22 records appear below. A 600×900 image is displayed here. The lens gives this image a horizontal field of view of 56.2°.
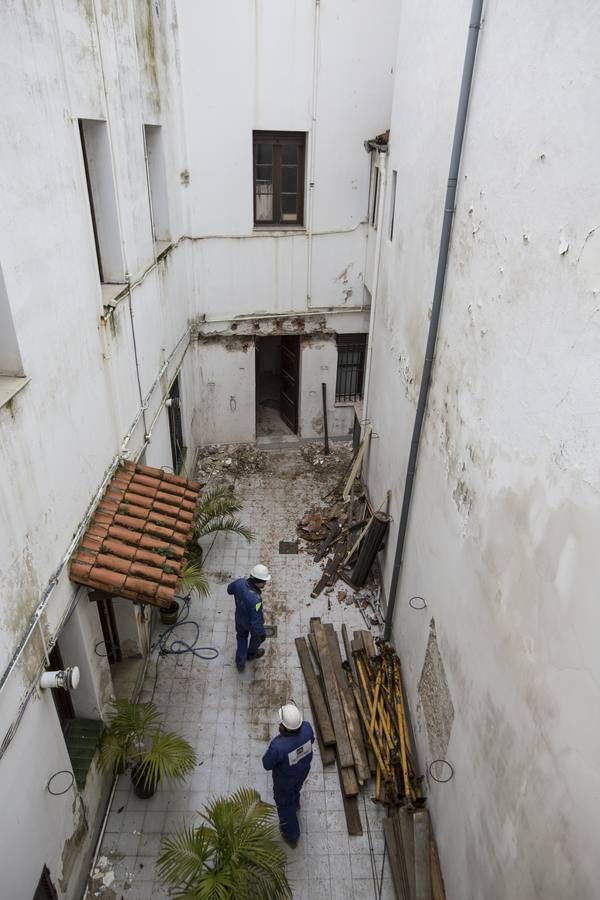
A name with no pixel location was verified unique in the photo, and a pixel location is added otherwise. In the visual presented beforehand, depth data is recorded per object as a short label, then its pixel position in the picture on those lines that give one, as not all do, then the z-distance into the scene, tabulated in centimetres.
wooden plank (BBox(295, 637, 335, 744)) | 646
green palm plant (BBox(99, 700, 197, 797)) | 537
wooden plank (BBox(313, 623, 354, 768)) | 623
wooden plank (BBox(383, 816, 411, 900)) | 516
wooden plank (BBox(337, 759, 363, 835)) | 572
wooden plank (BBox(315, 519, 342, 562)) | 949
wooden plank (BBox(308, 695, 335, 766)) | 631
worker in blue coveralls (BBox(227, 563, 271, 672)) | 691
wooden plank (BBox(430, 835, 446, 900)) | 498
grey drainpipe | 455
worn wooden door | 1240
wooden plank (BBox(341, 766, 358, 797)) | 594
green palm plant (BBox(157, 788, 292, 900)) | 440
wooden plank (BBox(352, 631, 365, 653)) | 754
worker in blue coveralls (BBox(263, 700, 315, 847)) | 523
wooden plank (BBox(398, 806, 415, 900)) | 519
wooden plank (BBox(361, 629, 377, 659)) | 757
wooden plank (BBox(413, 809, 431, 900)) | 502
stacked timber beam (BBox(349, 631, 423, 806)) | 594
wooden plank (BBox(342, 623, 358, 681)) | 734
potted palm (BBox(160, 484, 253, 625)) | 805
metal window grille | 1227
